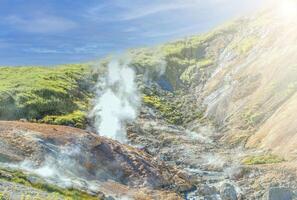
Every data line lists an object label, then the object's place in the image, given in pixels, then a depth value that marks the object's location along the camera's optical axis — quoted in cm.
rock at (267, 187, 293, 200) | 2979
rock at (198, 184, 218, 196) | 3195
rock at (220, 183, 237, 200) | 3100
